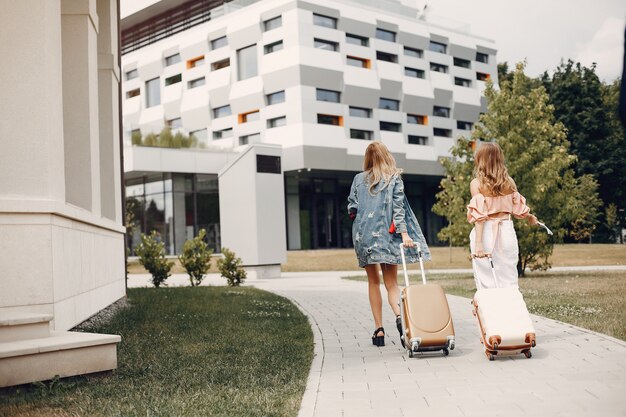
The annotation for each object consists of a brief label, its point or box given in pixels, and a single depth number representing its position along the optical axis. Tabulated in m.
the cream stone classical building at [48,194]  5.82
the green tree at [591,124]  42.72
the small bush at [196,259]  19.22
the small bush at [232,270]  19.05
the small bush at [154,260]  19.03
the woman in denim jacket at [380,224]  7.38
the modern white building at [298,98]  40.53
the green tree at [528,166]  18.89
